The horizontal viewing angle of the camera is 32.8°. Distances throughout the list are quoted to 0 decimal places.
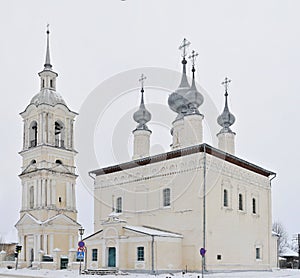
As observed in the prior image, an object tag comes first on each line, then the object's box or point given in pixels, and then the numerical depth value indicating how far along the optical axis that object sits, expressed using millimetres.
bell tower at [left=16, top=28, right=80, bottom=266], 38344
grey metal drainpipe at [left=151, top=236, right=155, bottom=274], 27328
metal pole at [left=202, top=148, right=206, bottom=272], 29011
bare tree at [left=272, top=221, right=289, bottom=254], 76750
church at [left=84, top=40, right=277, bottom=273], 28844
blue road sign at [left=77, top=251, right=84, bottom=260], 24047
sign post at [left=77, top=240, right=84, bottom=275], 24062
